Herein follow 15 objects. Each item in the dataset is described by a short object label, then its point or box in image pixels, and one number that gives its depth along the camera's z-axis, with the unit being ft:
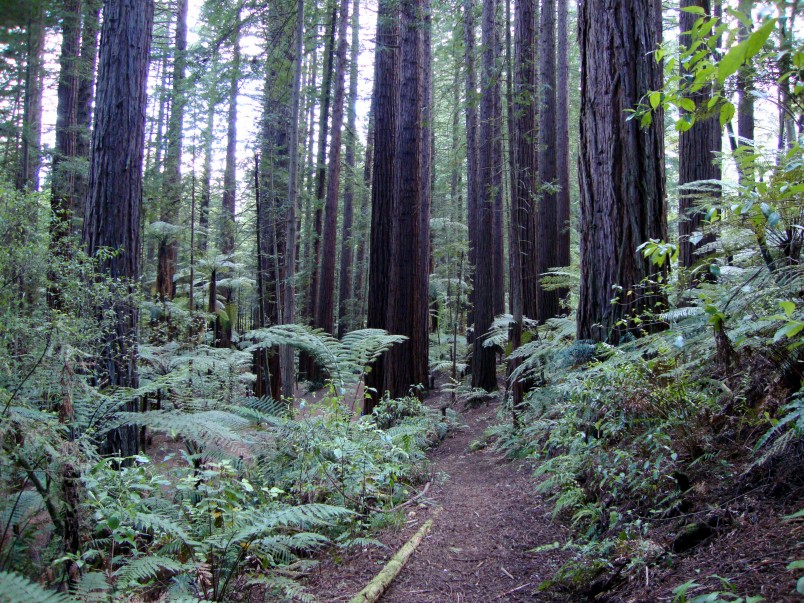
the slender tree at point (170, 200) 45.78
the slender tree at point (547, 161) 40.01
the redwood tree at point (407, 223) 30.86
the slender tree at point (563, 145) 44.09
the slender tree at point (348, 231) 68.74
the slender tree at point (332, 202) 48.39
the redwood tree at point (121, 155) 19.16
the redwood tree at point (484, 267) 40.11
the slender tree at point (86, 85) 39.06
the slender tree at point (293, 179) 27.66
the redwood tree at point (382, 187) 32.19
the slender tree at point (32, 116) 36.17
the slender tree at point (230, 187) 55.03
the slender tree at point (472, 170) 43.75
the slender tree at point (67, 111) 36.50
